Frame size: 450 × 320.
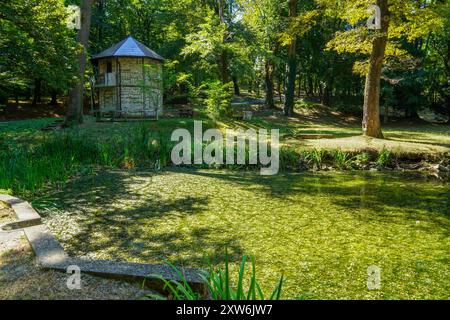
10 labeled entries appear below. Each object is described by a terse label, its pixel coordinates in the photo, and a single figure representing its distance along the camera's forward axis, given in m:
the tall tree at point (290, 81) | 23.62
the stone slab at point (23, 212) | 4.21
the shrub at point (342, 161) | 10.49
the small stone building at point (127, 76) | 23.89
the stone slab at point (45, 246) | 3.18
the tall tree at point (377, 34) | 11.78
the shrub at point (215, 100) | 16.42
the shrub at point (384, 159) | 10.48
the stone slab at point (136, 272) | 2.76
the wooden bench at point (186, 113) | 22.85
